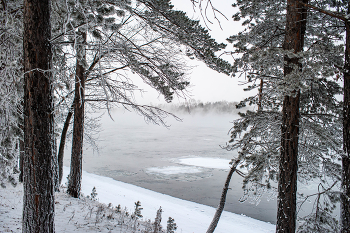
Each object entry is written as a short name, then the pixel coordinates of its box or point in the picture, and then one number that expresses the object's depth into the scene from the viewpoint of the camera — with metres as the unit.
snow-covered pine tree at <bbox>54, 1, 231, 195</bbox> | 4.43
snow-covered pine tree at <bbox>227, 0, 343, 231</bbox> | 4.56
